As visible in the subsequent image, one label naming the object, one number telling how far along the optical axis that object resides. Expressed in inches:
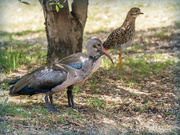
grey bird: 355.3
